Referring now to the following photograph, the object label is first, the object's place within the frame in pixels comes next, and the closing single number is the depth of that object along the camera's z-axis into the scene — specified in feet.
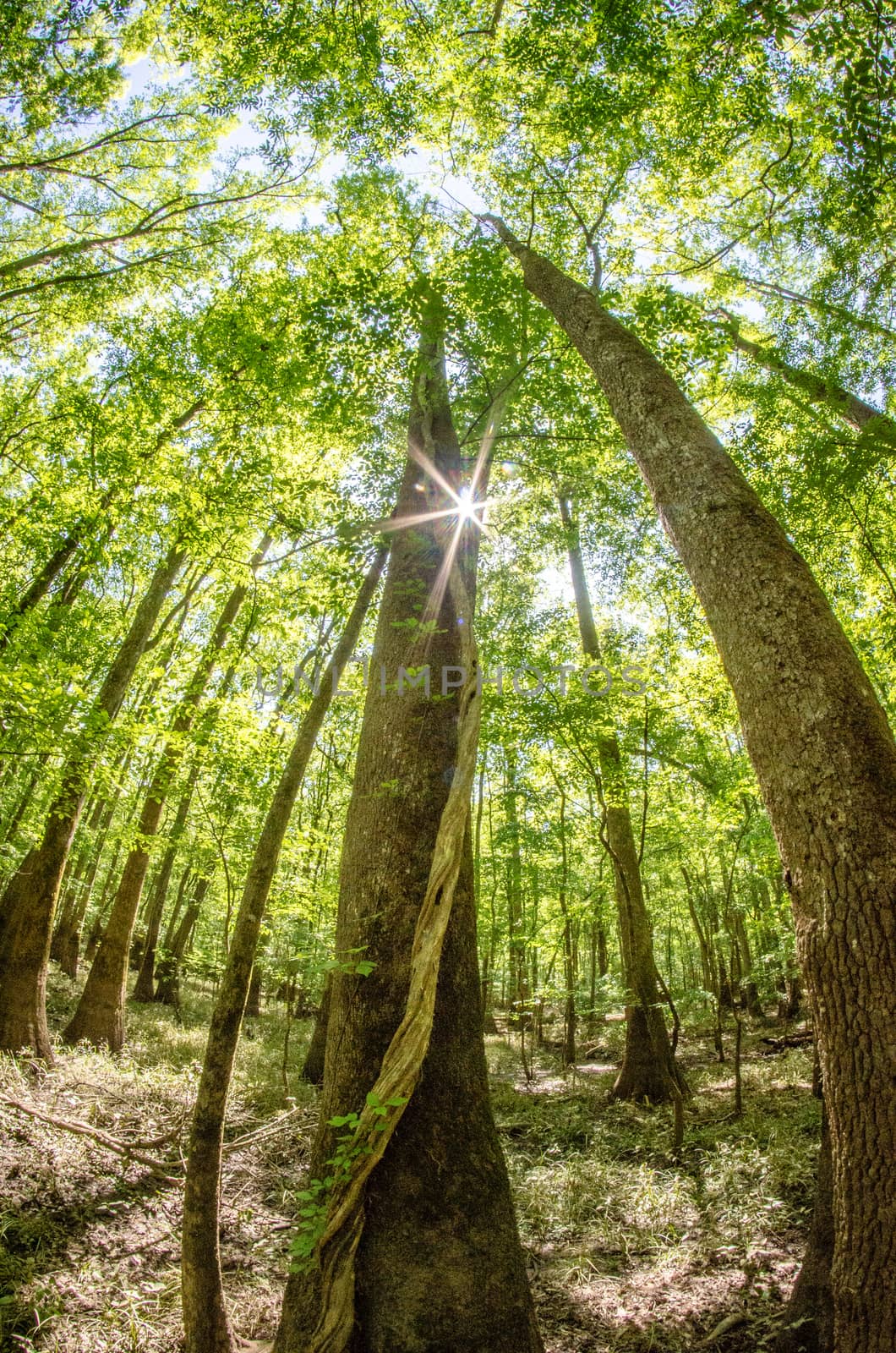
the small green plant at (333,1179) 7.54
